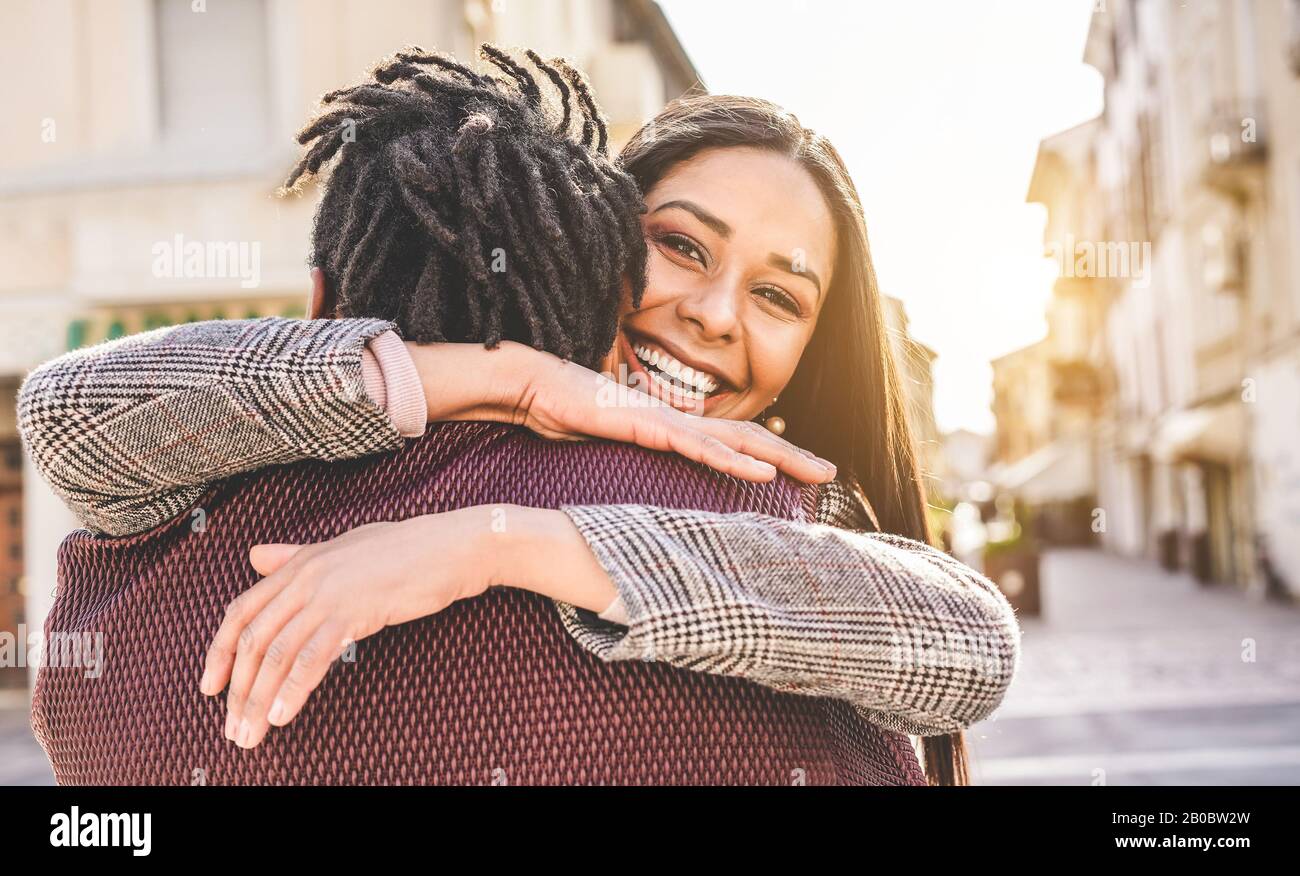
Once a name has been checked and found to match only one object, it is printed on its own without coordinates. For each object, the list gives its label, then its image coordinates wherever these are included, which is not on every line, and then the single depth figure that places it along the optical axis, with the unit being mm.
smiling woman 1150
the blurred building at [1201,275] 15578
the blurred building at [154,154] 9508
